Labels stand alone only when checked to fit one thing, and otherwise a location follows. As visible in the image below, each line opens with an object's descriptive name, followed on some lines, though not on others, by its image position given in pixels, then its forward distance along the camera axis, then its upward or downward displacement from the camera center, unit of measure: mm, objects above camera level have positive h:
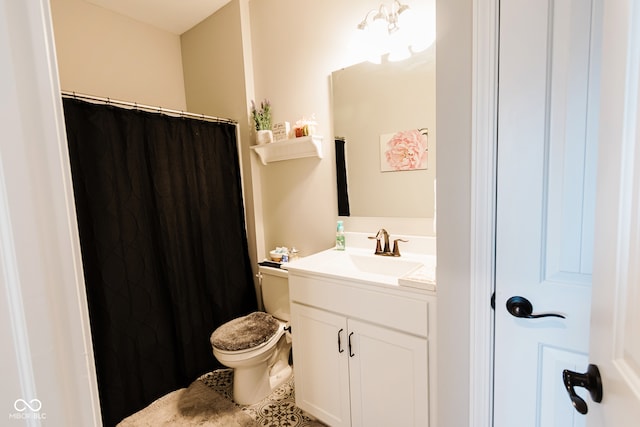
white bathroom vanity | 1095 -671
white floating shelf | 1812 +288
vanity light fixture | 1421 +811
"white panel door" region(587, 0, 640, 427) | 408 -76
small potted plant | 2033 +502
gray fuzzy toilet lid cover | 1603 -846
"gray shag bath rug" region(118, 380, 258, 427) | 1587 -1277
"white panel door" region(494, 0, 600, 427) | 704 -47
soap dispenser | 1761 -310
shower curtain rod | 1475 +547
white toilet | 1603 -911
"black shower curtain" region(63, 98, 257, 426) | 1545 -297
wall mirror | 1455 +347
